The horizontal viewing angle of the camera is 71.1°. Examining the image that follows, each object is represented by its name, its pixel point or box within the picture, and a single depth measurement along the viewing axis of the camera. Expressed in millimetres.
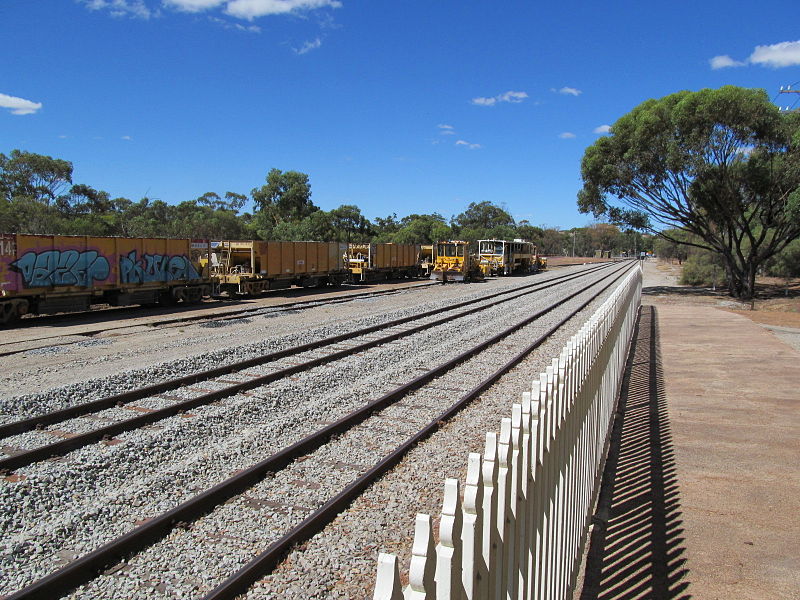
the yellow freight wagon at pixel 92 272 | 16125
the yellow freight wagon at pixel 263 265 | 25938
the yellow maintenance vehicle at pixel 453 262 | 40375
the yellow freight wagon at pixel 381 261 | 37188
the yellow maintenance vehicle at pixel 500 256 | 49441
